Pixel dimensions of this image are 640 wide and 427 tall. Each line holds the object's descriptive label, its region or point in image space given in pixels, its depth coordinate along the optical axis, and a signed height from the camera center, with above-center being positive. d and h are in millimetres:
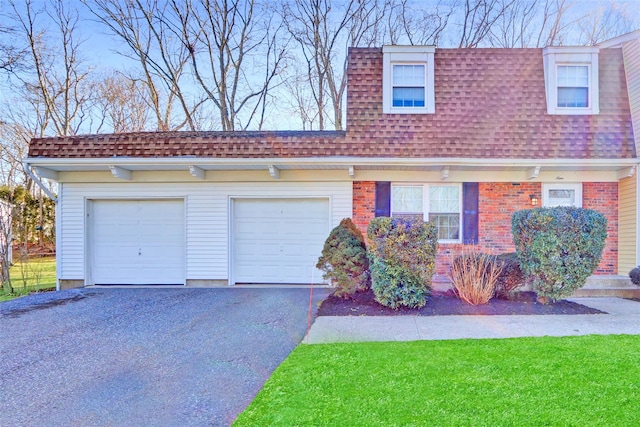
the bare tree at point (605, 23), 15047 +8382
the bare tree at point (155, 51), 17062 +8208
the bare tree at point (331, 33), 16547 +8590
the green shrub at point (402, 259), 5668 -705
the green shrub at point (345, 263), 6258 -860
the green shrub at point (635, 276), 6852 -1163
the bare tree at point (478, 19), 16391 +9155
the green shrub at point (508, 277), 6254 -1096
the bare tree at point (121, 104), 19375 +6098
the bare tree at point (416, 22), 16562 +9126
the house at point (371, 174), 7934 +947
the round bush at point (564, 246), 5715 -491
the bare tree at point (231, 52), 17266 +8100
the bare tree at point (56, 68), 17109 +7554
